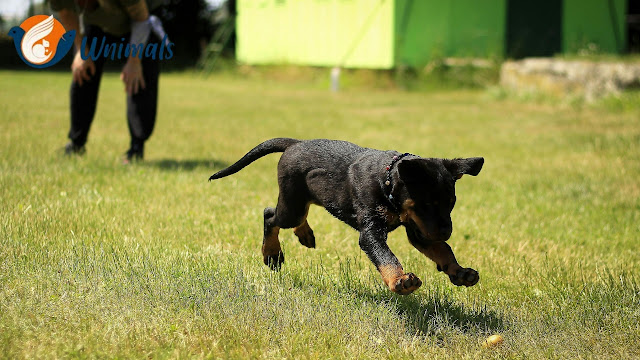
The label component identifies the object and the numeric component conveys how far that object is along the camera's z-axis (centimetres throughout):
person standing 724
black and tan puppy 341
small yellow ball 358
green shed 1941
